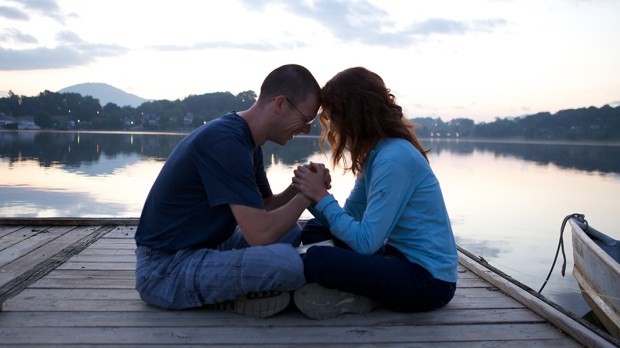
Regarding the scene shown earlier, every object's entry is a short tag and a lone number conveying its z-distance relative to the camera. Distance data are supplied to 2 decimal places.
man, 2.74
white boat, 4.42
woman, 2.77
